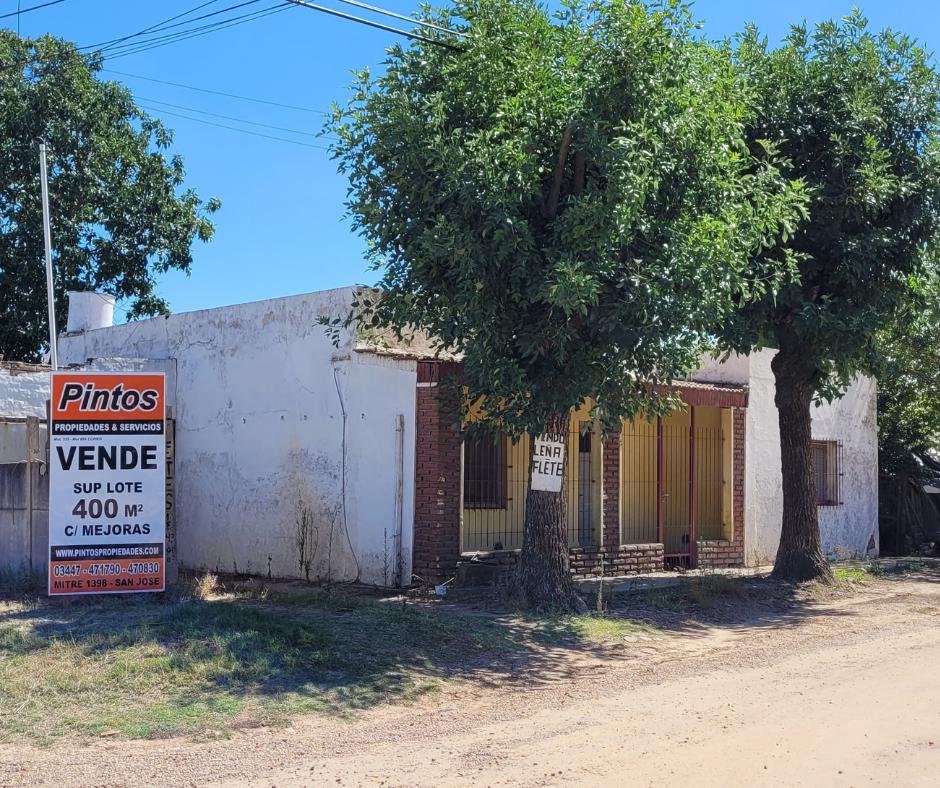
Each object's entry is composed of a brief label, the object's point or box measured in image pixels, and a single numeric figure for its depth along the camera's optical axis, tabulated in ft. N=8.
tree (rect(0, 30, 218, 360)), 80.53
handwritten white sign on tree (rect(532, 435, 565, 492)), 37.63
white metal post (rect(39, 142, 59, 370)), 63.41
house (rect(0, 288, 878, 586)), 44.14
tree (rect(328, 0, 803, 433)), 32.55
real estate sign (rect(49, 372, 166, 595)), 37.78
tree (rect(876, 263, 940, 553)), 74.69
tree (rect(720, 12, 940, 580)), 43.37
